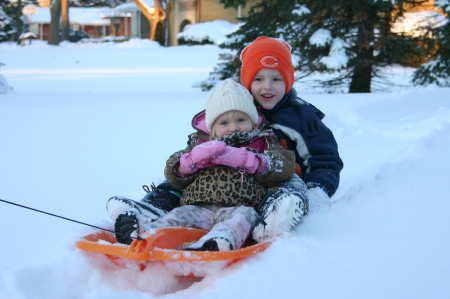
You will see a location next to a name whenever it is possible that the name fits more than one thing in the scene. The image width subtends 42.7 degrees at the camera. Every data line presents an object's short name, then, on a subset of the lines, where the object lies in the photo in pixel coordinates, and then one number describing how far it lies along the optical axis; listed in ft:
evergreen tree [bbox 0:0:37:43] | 104.86
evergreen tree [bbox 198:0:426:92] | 30.04
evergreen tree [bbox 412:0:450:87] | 31.89
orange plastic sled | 7.62
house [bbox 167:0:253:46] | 102.12
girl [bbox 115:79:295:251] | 9.04
